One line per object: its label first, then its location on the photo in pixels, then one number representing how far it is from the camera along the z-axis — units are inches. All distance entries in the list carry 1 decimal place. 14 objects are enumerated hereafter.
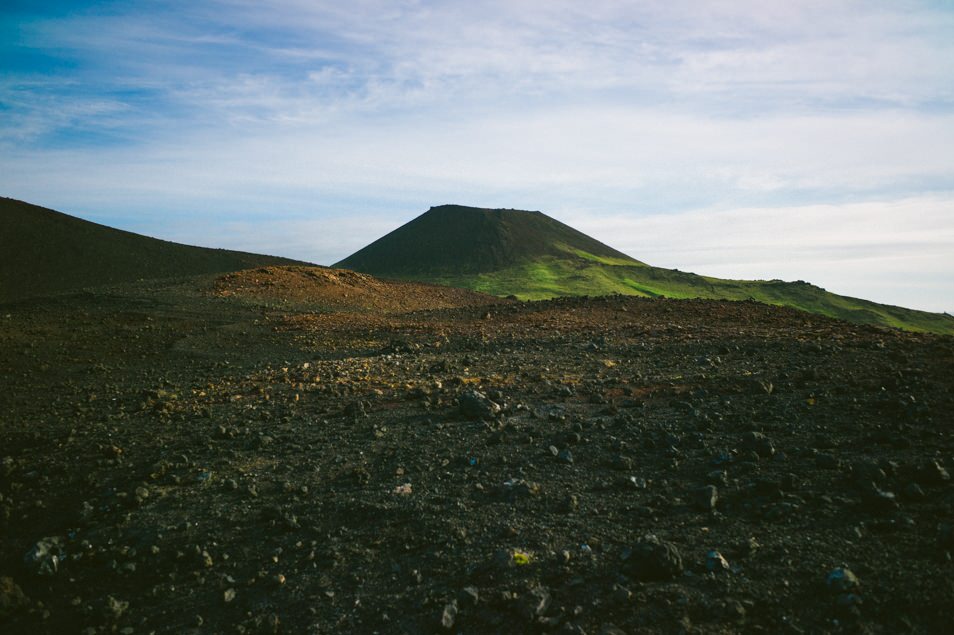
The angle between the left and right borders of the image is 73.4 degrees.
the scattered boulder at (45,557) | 212.4
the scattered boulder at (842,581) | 164.9
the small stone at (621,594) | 170.1
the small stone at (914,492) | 207.6
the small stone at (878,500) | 203.5
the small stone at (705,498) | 215.9
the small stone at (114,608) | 188.5
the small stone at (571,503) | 223.8
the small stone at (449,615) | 168.1
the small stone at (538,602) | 168.1
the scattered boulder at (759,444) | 258.7
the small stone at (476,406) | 336.2
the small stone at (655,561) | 177.9
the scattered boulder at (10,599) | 195.1
